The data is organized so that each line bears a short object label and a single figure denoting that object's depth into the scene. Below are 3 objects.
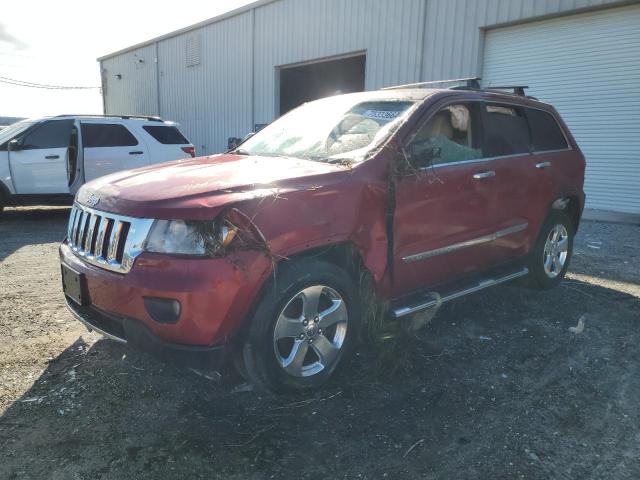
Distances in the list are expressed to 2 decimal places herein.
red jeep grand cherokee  2.49
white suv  8.37
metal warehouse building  9.16
